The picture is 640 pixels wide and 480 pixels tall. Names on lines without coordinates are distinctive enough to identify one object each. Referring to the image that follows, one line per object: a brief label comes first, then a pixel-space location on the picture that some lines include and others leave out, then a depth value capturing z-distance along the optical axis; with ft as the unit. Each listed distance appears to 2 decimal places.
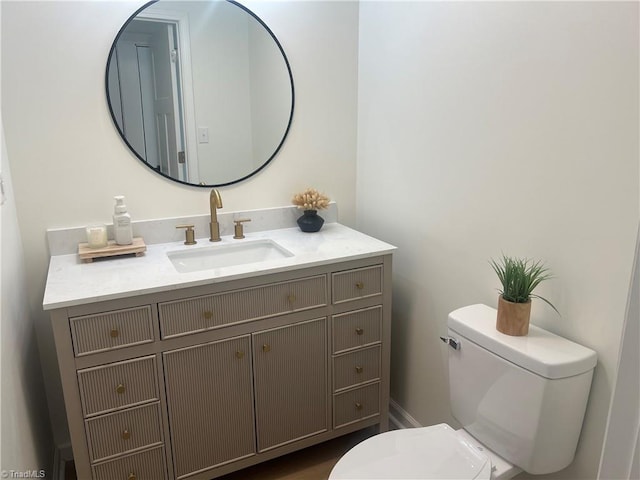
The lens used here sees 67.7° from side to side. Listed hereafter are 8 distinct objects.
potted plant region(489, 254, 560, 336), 4.50
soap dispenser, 5.84
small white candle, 5.77
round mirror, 5.92
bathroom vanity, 4.83
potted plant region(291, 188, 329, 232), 6.88
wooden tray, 5.63
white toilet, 4.22
